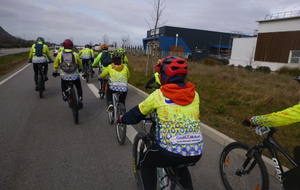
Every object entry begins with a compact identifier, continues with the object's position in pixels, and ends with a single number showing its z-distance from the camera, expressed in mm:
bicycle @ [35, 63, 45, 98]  7813
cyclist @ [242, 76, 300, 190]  2164
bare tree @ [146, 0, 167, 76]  13086
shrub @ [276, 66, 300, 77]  23489
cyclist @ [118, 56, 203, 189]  2082
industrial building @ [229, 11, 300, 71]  34469
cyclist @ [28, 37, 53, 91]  7898
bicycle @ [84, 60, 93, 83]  12038
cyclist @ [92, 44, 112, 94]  6804
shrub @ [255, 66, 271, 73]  24759
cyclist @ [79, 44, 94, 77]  12727
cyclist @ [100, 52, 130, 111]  5059
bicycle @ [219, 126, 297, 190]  2625
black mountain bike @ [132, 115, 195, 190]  2215
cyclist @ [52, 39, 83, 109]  5660
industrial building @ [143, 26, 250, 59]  61578
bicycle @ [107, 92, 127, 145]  4410
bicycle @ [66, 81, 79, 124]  5387
